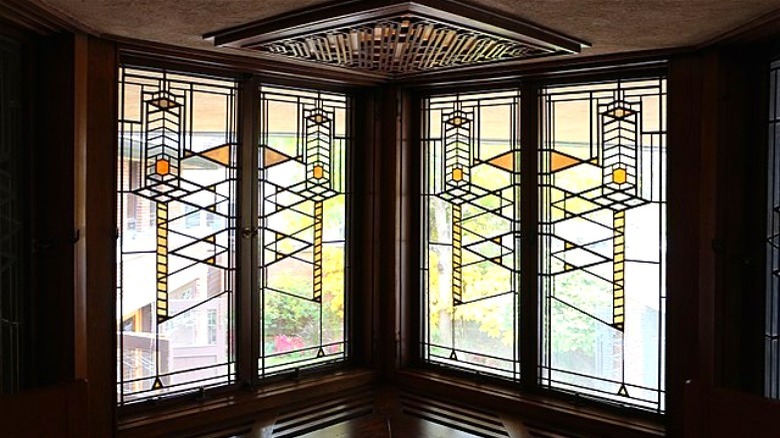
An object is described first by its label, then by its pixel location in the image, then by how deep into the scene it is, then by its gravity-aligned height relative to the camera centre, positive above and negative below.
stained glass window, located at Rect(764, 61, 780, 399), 1.97 -0.09
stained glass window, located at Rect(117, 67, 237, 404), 2.23 -0.05
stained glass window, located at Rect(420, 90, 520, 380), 2.57 -0.05
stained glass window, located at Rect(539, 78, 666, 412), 2.26 -0.08
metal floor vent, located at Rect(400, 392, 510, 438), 2.31 -0.71
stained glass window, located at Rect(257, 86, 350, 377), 2.56 -0.04
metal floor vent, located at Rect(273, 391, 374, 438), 2.29 -0.70
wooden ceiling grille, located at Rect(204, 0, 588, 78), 1.62 +0.50
